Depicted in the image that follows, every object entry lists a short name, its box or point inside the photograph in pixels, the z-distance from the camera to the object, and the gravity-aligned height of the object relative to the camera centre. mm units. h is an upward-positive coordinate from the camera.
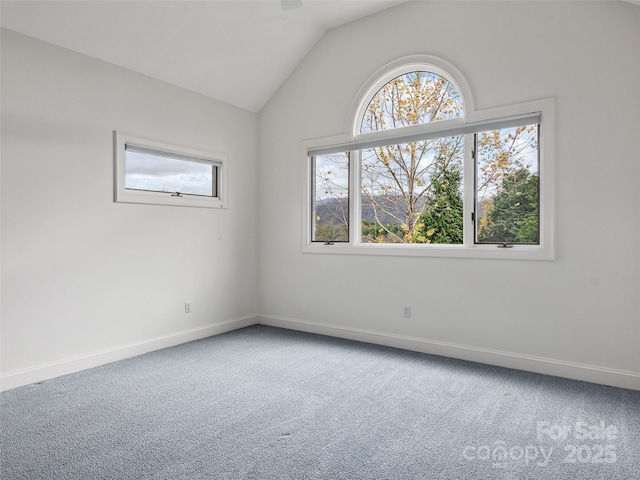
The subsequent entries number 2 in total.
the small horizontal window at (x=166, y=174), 3609 +614
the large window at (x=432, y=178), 3271 +547
